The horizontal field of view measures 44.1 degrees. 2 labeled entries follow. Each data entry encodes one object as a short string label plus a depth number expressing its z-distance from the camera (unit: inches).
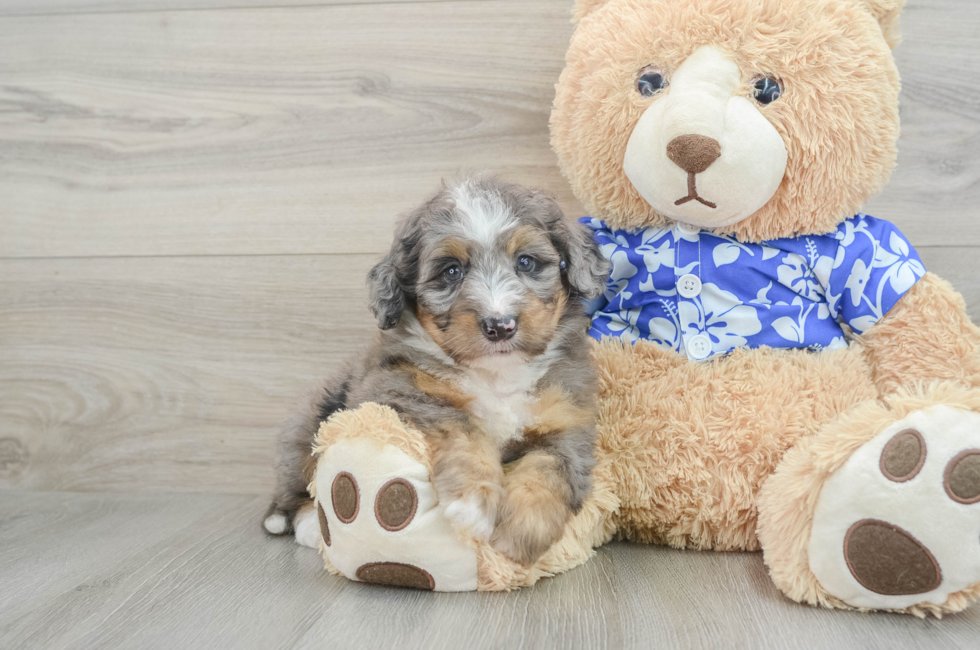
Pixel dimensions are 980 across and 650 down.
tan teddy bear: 28.7
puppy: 28.4
